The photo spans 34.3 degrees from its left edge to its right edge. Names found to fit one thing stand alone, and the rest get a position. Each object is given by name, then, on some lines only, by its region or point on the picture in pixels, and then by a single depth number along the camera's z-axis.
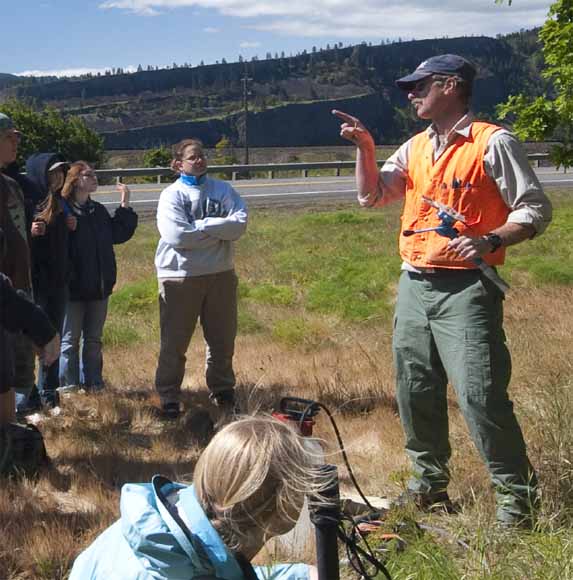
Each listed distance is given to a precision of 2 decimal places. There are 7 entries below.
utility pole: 60.07
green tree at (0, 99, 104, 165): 42.59
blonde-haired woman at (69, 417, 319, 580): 2.15
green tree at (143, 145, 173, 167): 45.19
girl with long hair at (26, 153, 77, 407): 6.38
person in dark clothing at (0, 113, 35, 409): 5.04
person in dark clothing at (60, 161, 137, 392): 6.74
